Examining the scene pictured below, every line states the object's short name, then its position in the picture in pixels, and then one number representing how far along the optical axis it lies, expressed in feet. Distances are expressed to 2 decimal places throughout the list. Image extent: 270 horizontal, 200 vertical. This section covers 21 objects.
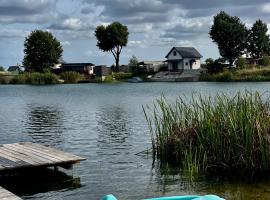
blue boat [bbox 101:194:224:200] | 31.28
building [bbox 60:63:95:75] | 441.81
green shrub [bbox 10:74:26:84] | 361.92
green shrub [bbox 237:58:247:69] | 321.54
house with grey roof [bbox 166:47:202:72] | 393.50
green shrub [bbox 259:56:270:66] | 322.47
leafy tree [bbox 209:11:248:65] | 355.15
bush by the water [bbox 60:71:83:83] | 363.97
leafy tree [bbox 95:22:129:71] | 411.95
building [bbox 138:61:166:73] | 393.33
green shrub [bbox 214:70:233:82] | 295.71
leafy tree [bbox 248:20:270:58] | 379.14
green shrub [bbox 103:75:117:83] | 356.03
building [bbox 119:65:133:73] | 415.03
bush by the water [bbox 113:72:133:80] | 373.61
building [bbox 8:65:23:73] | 645.59
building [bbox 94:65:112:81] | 394.32
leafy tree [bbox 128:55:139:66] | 436.76
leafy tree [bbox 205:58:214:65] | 343.40
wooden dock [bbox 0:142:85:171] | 50.08
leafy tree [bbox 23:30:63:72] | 399.65
